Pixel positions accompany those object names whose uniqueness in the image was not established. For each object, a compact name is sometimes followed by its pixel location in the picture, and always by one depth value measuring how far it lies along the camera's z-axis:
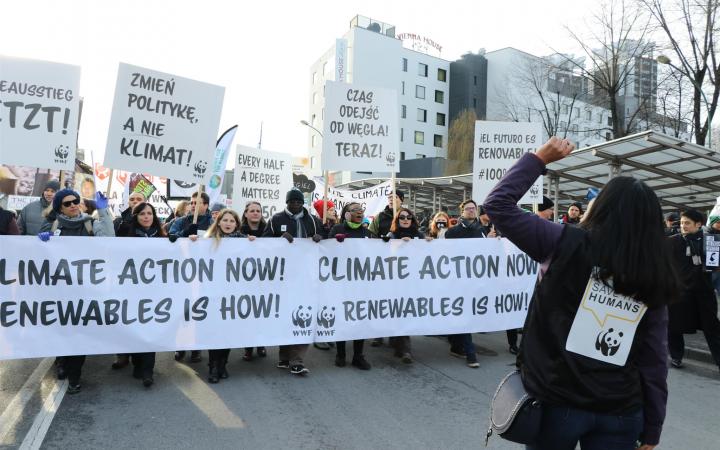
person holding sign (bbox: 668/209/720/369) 6.28
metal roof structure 12.25
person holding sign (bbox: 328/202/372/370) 6.06
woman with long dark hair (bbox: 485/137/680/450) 1.82
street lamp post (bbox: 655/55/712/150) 20.20
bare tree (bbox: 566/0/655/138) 26.39
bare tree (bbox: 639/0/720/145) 21.66
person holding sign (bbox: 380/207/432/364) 6.61
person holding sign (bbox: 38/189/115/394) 5.37
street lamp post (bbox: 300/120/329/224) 7.20
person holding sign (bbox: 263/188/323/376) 5.96
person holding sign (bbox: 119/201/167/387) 5.47
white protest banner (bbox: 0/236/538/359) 4.99
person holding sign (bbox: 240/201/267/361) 6.49
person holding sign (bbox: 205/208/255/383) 5.48
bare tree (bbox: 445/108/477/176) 46.38
